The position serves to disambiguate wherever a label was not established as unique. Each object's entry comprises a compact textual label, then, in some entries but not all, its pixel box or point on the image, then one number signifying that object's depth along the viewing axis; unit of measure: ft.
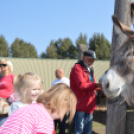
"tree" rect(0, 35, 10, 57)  138.10
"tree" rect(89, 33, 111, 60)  130.31
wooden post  6.73
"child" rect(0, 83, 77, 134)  3.66
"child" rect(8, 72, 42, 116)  4.76
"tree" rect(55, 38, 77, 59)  163.22
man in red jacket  8.13
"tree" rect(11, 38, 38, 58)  145.28
